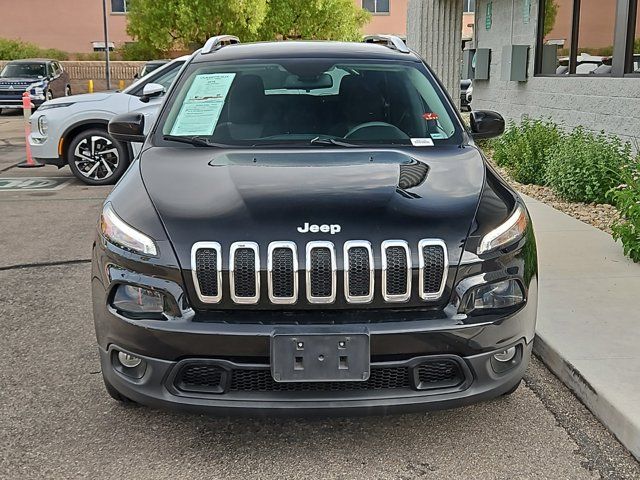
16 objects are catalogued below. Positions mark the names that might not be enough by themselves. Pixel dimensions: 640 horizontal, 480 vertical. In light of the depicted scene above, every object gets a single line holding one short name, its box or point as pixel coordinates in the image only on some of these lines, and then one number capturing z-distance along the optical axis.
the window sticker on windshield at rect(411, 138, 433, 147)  4.05
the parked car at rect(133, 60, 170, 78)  17.95
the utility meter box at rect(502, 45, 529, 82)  11.21
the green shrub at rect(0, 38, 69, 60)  36.16
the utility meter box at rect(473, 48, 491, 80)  12.95
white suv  9.80
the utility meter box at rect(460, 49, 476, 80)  13.77
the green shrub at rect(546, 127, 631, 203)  7.89
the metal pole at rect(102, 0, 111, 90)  34.03
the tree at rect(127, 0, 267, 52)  32.97
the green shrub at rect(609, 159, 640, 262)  5.53
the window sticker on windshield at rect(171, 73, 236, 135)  4.20
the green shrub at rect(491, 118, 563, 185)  9.38
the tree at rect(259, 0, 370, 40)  35.62
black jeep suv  2.88
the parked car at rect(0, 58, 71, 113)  23.73
